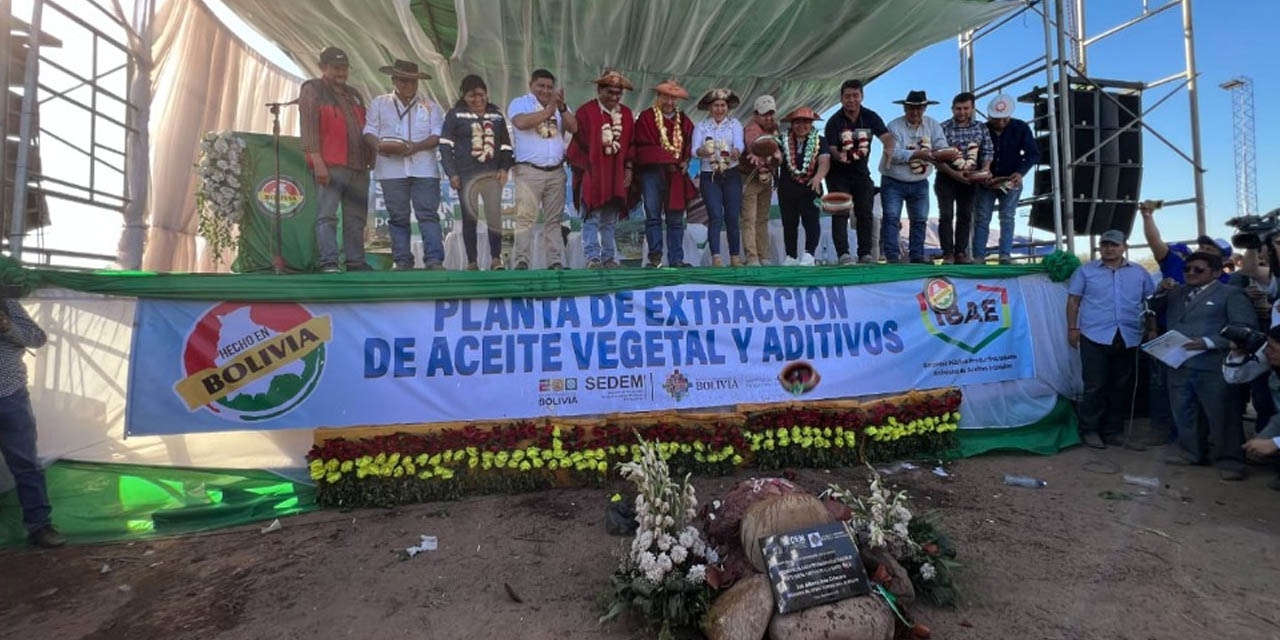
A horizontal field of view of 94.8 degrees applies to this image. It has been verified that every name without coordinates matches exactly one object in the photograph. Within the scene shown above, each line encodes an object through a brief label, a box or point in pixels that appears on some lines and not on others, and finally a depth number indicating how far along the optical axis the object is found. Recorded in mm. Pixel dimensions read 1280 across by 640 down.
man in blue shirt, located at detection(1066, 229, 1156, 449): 5586
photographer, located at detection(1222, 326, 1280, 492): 4434
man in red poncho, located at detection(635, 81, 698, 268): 5422
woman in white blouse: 5496
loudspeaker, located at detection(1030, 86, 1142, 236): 7133
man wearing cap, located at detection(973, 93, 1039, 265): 6289
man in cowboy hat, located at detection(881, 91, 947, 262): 5977
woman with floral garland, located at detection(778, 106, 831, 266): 5824
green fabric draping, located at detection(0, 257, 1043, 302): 3963
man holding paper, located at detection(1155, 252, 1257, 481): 4777
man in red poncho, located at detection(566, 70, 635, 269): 5320
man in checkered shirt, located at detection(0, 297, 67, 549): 3562
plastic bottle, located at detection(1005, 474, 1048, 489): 4668
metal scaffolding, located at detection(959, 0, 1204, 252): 6645
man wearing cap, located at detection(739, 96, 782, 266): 5746
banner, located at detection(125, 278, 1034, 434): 4109
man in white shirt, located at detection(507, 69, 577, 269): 5234
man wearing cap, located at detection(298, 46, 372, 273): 4844
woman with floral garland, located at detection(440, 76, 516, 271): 5102
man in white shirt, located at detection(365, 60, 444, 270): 4996
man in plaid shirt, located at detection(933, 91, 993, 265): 6168
